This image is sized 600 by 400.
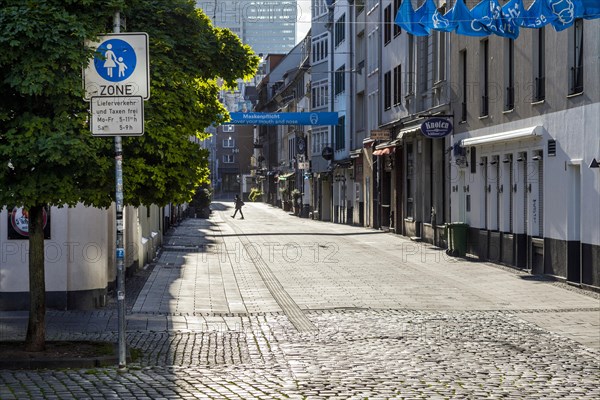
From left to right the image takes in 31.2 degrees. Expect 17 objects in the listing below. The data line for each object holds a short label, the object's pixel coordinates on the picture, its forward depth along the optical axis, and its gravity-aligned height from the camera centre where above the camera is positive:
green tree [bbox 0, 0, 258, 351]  11.03 +0.77
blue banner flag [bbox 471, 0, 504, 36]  20.42 +3.27
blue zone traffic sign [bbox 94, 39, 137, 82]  11.35 +1.36
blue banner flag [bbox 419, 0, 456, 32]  20.56 +3.21
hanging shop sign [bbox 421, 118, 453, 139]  31.12 +1.70
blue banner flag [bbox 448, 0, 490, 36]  20.89 +3.19
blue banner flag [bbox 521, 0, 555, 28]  17.78 +2.90
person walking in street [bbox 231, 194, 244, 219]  65.44 -0.89
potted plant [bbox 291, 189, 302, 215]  75.81 -0.95
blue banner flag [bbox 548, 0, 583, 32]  16.89 +2.79
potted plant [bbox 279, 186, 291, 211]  88.38 -1.05
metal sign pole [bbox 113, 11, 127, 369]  11.09 -0.65
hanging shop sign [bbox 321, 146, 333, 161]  65.31 +2.07
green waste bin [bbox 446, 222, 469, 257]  29.48 -1.42
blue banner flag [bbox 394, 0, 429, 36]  20.86 +3.23
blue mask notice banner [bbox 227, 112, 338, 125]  56.66 +3.74
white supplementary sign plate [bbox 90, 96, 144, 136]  11.16 +0.75
